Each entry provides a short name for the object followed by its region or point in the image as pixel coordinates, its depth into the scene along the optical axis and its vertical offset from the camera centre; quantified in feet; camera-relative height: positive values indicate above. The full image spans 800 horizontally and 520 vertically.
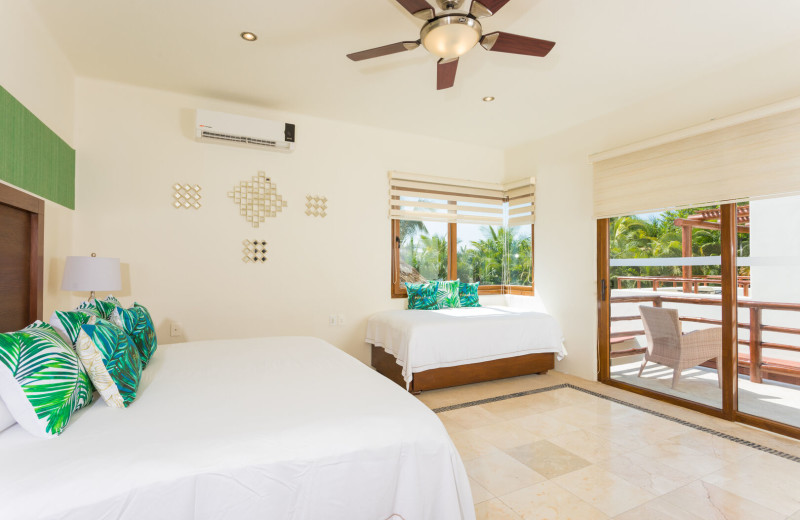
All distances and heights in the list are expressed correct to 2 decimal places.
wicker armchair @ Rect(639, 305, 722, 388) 9.90 -1.93
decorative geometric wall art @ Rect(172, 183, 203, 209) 11.00 +1.90
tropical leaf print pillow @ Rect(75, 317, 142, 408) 4.73 -1.19
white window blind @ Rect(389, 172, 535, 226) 14.23 +2.52
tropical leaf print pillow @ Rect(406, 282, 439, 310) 13.87 -1.06
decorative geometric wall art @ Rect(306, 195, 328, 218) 12.62 +1.91
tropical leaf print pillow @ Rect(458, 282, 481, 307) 14.80 -1.01
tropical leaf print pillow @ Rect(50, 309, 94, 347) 5.17 -0.80
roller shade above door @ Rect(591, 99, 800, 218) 8.41 +2.51
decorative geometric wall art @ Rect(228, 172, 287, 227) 11.67 +1.97
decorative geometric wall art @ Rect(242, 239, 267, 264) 11.75 +0.42
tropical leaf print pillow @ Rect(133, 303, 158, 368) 6.68 -1.26
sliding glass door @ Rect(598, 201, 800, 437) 8.66 -1.00
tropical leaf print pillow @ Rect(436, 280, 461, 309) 14.06 -1.00
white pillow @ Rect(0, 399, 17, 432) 3.84 -1.50
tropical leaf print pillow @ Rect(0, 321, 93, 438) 3.82 -1.17
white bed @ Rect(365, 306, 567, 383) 10.99 -2.03
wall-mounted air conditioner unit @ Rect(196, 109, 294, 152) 10.69 +3.70
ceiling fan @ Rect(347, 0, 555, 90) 6.05 +3.79
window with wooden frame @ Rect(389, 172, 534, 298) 14.34 +1.32
